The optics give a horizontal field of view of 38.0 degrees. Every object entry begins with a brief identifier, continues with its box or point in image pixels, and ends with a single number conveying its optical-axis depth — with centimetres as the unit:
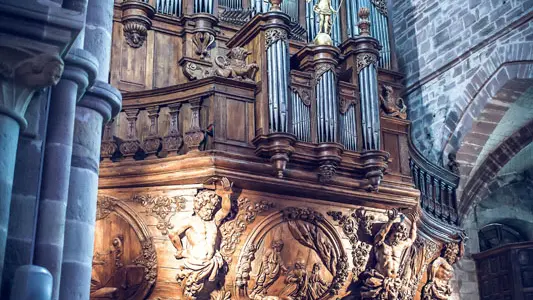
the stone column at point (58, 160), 474
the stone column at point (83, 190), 509
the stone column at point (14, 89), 449
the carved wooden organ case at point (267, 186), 904
